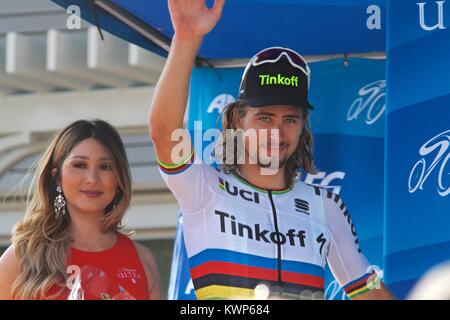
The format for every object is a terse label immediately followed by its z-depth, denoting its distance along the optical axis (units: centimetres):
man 526
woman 526
